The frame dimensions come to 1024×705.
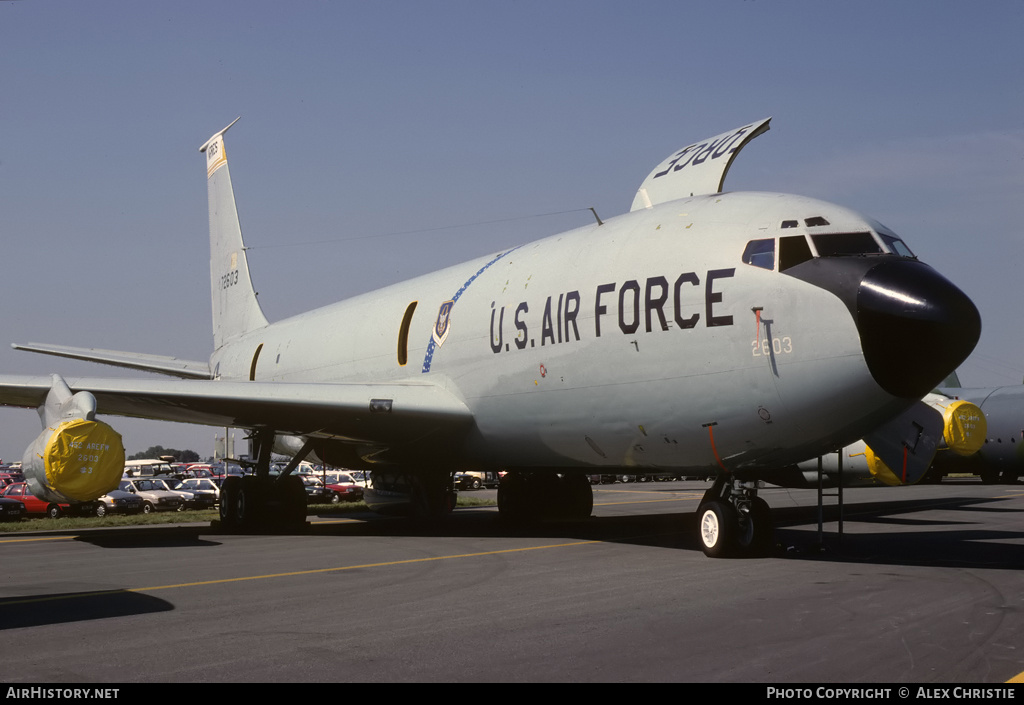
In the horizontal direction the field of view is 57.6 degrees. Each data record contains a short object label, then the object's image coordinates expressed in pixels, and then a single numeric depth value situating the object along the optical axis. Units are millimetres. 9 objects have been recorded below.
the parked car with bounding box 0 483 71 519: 30766
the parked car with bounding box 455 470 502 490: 53150
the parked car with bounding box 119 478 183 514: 34500
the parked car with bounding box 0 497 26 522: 29203
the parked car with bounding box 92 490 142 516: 31469
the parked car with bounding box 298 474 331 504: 39119
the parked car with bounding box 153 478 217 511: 35719
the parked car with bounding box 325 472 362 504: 39875
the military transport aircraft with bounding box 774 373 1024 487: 18781
